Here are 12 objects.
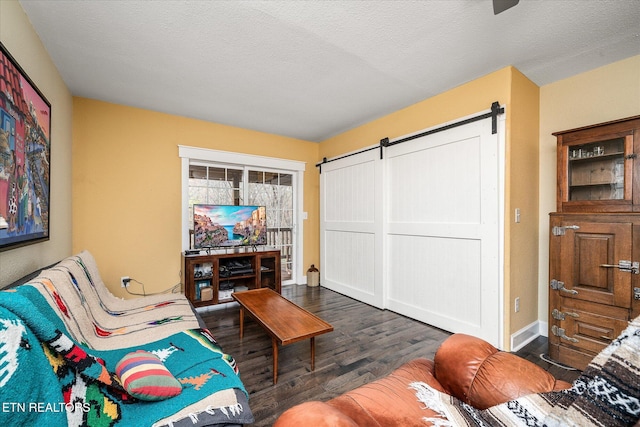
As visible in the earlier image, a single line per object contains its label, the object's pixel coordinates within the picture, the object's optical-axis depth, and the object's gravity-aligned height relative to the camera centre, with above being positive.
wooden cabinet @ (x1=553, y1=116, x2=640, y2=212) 1.89 +0.38
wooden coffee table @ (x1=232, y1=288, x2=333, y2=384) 1.84 -0.85
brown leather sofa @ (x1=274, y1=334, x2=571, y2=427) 0.83 -0.70
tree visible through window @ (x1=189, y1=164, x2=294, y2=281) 3.70 +0.32
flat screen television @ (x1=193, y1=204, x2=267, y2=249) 3.24 -0.16
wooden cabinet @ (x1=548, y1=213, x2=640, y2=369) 1.84 -0.51
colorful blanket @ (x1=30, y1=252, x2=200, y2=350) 1.34 -0.72
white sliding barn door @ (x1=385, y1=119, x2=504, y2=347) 2.35 -0.16
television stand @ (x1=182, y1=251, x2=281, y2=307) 3.09 -0.78
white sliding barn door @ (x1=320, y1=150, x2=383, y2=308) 3.49 -0.19
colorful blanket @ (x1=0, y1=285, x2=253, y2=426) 0.76 -0.59
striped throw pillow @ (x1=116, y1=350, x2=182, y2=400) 1.01 -0.67
